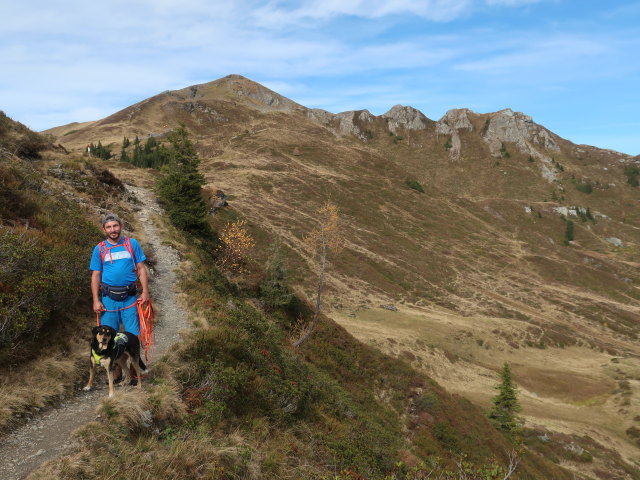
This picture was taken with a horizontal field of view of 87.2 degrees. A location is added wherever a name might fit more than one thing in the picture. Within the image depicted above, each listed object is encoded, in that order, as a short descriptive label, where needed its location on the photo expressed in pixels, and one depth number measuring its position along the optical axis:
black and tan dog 5.32
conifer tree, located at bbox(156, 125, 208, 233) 25.16
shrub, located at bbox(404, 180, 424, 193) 94.32
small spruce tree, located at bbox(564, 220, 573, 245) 91.09
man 5.57
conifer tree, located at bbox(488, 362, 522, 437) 23.99
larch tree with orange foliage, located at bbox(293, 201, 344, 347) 23.36
